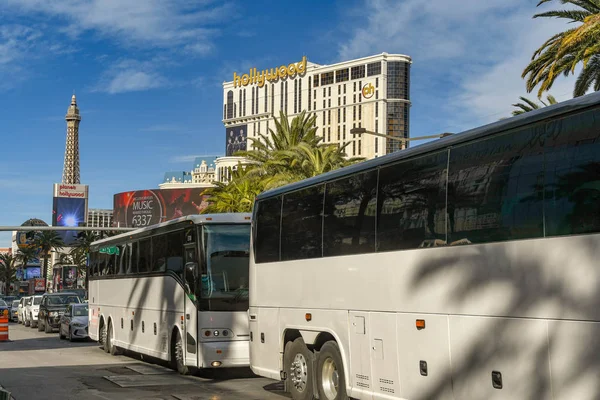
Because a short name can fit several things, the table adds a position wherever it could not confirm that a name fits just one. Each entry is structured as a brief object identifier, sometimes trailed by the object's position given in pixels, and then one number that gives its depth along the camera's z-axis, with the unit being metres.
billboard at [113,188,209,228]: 135.62
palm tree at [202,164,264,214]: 48.99
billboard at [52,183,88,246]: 141.12
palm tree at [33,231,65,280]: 114.94
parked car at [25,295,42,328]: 45.16
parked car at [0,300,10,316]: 44.79
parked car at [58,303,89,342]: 31.69
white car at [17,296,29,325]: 49.61
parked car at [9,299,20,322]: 55.57
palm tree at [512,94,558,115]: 32.94
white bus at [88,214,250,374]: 16.53
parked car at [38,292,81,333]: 38.88
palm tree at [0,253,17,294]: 152.38
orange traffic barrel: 31.74
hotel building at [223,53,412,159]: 179.75
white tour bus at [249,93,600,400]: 7.36
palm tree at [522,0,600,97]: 21.64
